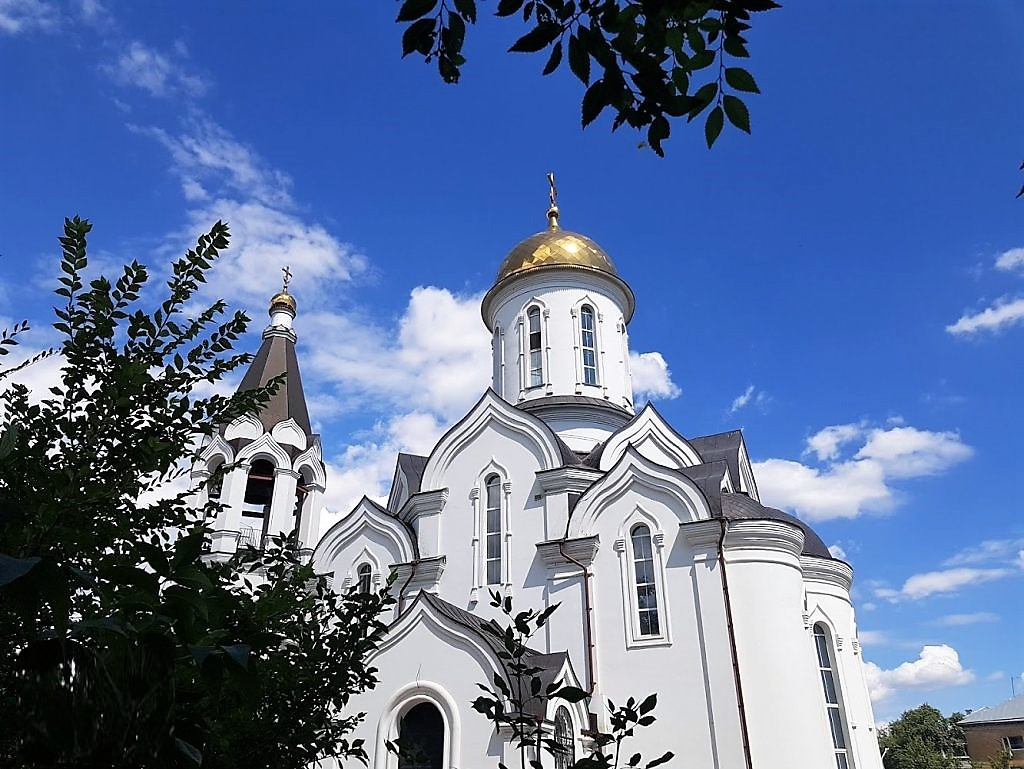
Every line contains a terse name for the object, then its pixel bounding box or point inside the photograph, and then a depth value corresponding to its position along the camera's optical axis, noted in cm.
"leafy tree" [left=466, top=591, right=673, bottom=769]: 260
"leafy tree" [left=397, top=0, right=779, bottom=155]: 219
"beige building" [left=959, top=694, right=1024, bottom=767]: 3903
